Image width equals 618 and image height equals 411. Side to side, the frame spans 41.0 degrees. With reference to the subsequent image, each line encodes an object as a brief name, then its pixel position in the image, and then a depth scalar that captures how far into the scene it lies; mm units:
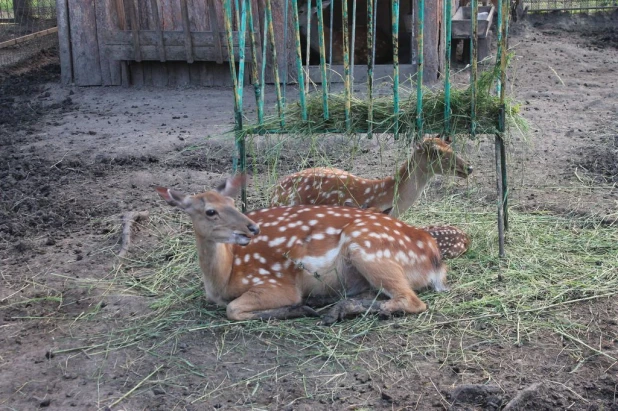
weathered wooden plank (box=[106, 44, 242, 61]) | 11492
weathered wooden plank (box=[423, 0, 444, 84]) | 10797
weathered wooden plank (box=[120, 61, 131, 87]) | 11922
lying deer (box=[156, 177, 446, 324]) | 5078
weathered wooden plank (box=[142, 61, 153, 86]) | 12044
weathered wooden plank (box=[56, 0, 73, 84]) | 11844
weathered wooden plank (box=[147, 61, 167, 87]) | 12039
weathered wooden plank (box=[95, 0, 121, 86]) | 11617
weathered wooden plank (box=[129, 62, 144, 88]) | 12062
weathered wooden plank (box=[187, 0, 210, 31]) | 11398
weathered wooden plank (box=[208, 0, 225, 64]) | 11219
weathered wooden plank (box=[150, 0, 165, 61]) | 11461
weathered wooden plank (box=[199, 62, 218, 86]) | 11898
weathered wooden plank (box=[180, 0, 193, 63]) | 11328
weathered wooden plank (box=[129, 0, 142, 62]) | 11500
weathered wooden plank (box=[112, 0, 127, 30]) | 11531
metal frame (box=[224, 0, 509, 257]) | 5316
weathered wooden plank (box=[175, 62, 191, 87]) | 11984
